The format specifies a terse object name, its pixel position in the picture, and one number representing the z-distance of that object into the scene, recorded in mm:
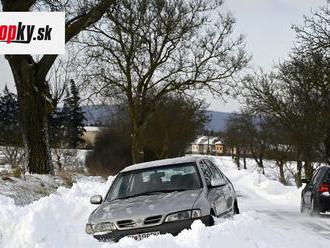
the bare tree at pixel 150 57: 31355
